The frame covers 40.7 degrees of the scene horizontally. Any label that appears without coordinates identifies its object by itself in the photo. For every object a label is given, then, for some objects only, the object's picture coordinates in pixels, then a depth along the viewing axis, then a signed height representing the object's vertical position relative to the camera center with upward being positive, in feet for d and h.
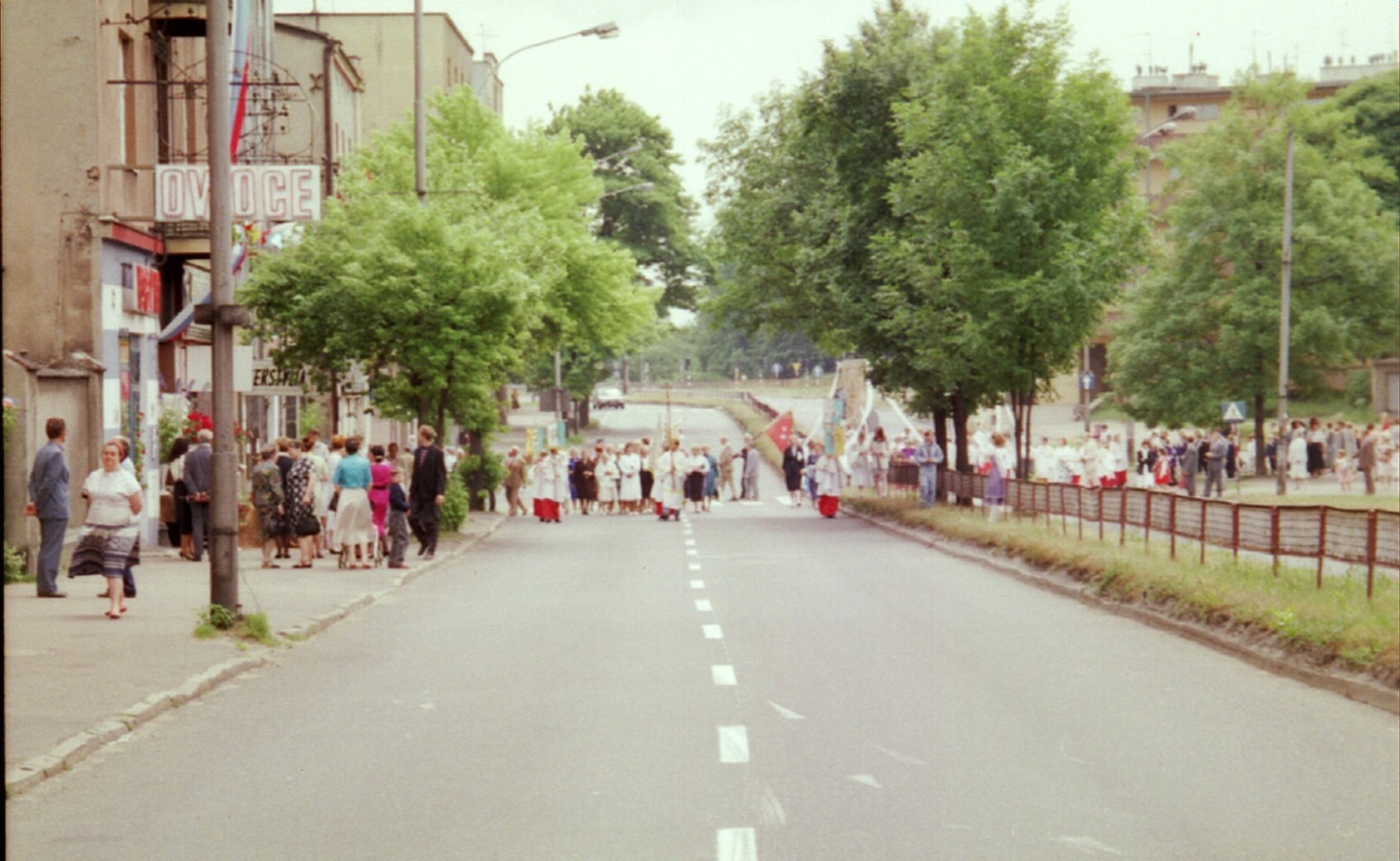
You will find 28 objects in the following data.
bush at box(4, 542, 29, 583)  67.51 -6.50
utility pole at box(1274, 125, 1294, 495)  150.51 +2.29
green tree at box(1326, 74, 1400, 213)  283.59 +40.33
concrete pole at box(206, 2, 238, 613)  49.14 +1.32
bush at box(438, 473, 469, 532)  103.24 -6.88
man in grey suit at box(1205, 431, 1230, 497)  149.18 -6.10
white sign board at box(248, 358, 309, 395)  103.81 +0.30
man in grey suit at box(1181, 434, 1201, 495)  151.23 -6.43
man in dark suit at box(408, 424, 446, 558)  84.43 -4.85
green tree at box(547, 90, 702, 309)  278.67 +28.55
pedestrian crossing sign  173.37 -2.65
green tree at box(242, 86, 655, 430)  97.55 +4.74
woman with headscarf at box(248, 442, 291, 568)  77.66 -4.70
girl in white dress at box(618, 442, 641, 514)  147.33 -7.38
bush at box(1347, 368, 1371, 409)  253.03 -0.76
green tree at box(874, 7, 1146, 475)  109.09 +10.71
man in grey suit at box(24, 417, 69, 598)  58.95 -3.56
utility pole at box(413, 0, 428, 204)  99.45 +13.70
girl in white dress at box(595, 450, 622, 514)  148.25 -7.52
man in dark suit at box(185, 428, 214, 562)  77.20 -3.64
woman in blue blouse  77.41 -4.95
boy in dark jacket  80.07 -5.97
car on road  406.41 -3.08
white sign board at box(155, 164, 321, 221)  64.95 +6.68
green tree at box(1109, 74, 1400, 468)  200.13 +11.51
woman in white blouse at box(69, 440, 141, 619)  52.95 -3.89
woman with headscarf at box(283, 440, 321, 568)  76.23 -4.90
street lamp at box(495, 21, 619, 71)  118.21 +22.16
